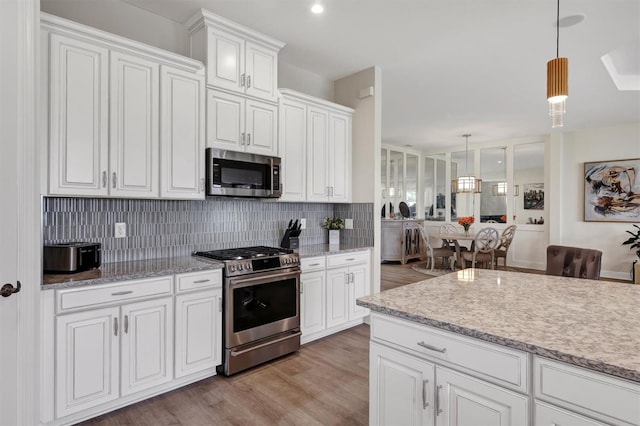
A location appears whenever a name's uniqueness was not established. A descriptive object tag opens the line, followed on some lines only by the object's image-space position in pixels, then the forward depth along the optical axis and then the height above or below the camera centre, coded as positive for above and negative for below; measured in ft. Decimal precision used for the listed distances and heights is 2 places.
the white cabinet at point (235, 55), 9.45 +4.40
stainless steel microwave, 9.43 +1.04
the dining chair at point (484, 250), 21.18 -2.28
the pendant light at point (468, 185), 23.77 +1.85
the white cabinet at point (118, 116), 7.22 +2.14
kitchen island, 3.39 -1.56
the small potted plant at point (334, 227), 13.38 -0.60
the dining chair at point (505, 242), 22.12 -1.86
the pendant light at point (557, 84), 6.15 +2.25
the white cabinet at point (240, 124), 9.57 +2.49
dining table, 21.66 -1.55
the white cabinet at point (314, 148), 11.50 +2.19
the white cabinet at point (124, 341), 6.57 -2.71
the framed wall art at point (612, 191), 21.13 +1.38
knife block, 11.85 -1.01
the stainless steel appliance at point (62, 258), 7.13 -0.96
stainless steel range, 8.84 -2.49
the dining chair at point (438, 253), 23.17 -2.64
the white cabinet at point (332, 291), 10.95 -2.62
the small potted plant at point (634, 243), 19.86 -1.69
